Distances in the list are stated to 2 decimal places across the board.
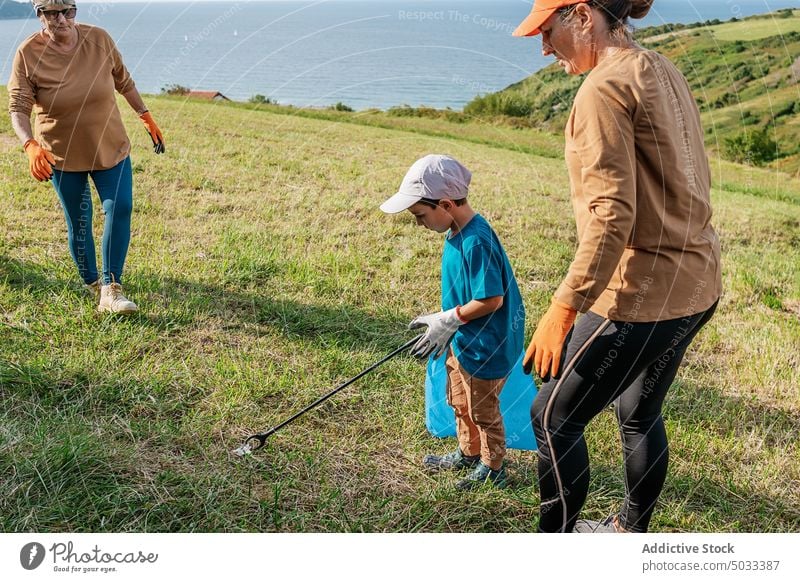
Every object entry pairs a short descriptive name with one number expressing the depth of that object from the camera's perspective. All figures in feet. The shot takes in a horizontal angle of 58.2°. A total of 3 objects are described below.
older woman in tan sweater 12.25
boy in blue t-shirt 8.41
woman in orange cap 6.06
